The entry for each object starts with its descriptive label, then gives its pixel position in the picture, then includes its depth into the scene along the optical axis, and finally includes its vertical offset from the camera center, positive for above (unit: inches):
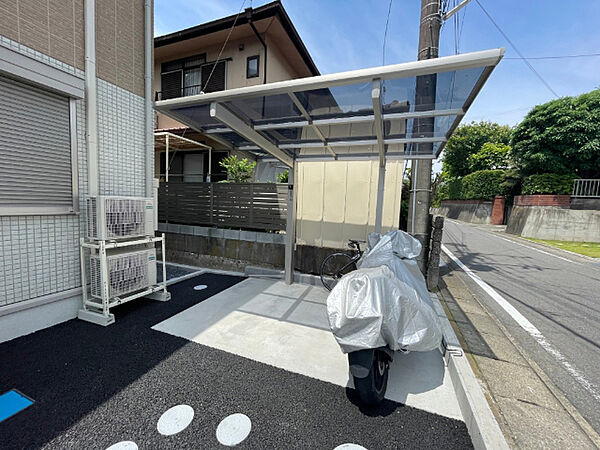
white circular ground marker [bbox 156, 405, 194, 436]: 68.1 -62.8
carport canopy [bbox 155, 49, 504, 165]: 88.1 +43.1
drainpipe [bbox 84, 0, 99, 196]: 122.9 +46.9
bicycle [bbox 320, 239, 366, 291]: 177.7 -46.5
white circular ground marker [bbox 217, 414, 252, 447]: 65.9 -62.8
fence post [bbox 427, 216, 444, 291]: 171.5 -33.2
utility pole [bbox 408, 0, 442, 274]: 170.2 +23.2
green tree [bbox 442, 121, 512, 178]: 928.9 +248.7
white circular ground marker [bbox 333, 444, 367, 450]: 65.0 -62.8
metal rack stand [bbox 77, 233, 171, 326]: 122.1 -51.2
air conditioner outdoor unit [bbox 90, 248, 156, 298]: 126.6 -41.1
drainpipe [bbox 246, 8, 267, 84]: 258.4 +182.7
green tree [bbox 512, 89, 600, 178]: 477.4 +148.3
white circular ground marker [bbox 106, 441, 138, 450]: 62.6 -62.6
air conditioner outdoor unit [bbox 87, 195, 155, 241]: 121.4 -11.8
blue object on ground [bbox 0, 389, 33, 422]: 71.7 -63.4
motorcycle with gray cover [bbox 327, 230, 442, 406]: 71.9 -34.6
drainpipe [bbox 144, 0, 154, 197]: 152.1 +61.9
